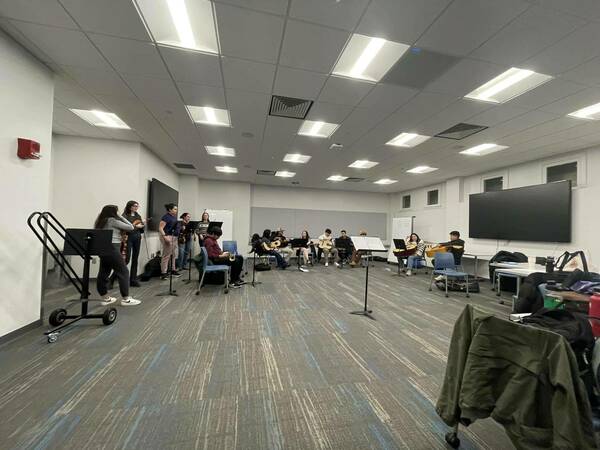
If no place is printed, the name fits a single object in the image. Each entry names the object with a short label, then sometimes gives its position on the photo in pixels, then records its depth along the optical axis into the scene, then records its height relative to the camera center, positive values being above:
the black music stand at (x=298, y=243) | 7.60 -0.53
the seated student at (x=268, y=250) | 5.99 -0.64
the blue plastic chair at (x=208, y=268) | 4.32 -0.78
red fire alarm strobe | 2.53 +0.69
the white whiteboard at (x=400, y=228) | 10.06 +0.04
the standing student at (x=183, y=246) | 5.28 -0.66
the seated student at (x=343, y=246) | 8.56 -0.65
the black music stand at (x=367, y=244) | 3.96 -0.26
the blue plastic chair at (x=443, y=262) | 5.22 -0.65
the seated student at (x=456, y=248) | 6.16 -0.41
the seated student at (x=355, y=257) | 8.60 -1.02
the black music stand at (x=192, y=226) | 5.06 -0.08
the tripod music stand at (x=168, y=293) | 4.20 -1.23
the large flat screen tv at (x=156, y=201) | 5.84 +0.48
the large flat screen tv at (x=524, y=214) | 5.29 +0.47
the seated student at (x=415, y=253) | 7.27 -0.69
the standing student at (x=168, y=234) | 5.37 -0.28
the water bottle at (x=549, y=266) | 3.37 -0.43
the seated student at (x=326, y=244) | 8.59 -0.60
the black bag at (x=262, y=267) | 6.96 -1.19
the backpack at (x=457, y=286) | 5.31 -1.17
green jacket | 0.95 -0.66
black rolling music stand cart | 2.75 -0.35
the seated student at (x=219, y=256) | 4.70 -0.63
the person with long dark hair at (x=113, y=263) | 3.30 -0.57
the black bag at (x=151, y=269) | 5.30 -1.06
